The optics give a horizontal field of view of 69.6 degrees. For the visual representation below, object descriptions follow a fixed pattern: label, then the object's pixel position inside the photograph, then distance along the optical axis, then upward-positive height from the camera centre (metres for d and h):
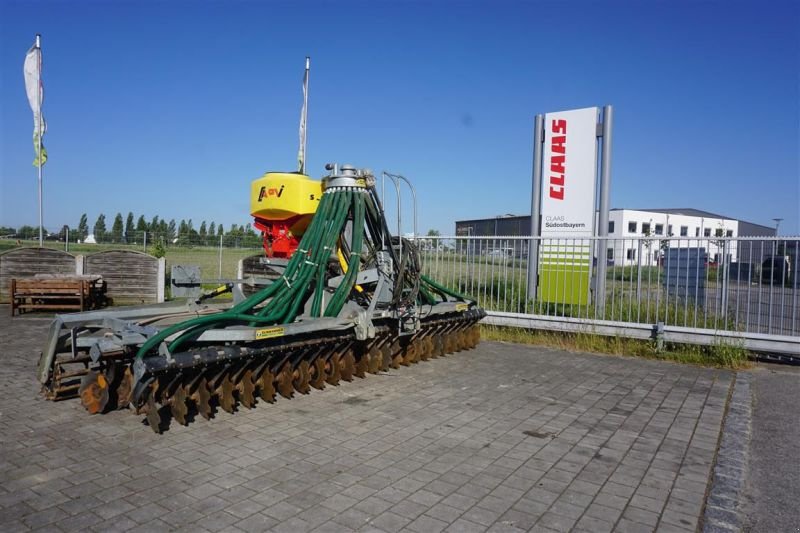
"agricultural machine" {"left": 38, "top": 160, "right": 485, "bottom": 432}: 5.00 -0.78
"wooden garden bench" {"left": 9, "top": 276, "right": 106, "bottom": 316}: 11.35 -0.93
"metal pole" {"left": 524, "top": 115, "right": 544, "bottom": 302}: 10.27 +1.03
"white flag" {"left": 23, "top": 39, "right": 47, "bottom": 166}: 14.52 +4.03
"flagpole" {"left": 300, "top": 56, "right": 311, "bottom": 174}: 13.94 +3.45
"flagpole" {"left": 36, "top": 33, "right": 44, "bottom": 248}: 14.50 +4.15
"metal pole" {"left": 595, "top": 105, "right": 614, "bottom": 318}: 9.59 +0.88
